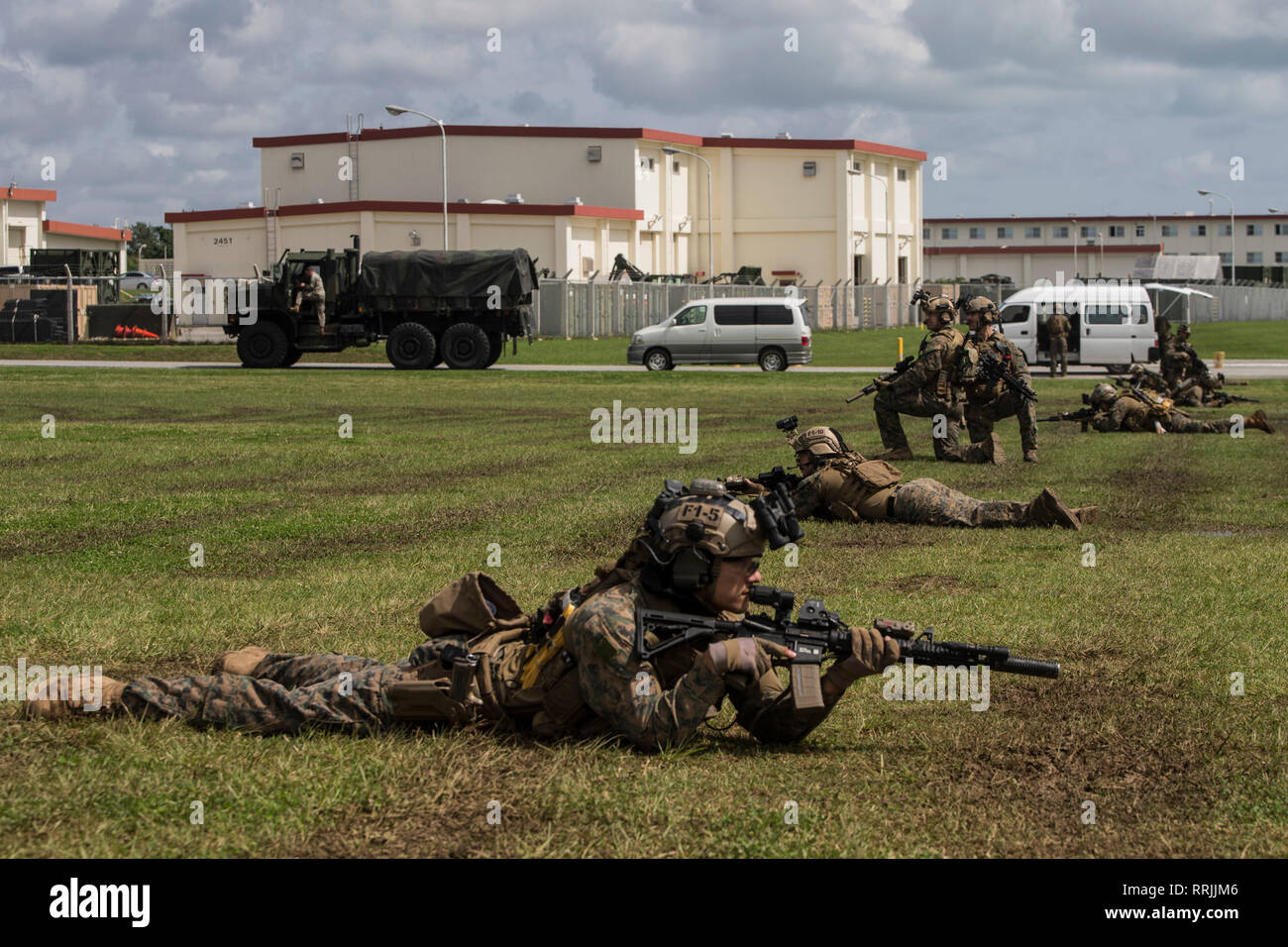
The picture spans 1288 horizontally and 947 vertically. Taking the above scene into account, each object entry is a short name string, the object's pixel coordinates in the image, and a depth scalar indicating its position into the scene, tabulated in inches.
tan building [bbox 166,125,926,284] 2231.8
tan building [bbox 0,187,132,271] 2979.8
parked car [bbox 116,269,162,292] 2687.0
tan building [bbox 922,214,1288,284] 4372.5
